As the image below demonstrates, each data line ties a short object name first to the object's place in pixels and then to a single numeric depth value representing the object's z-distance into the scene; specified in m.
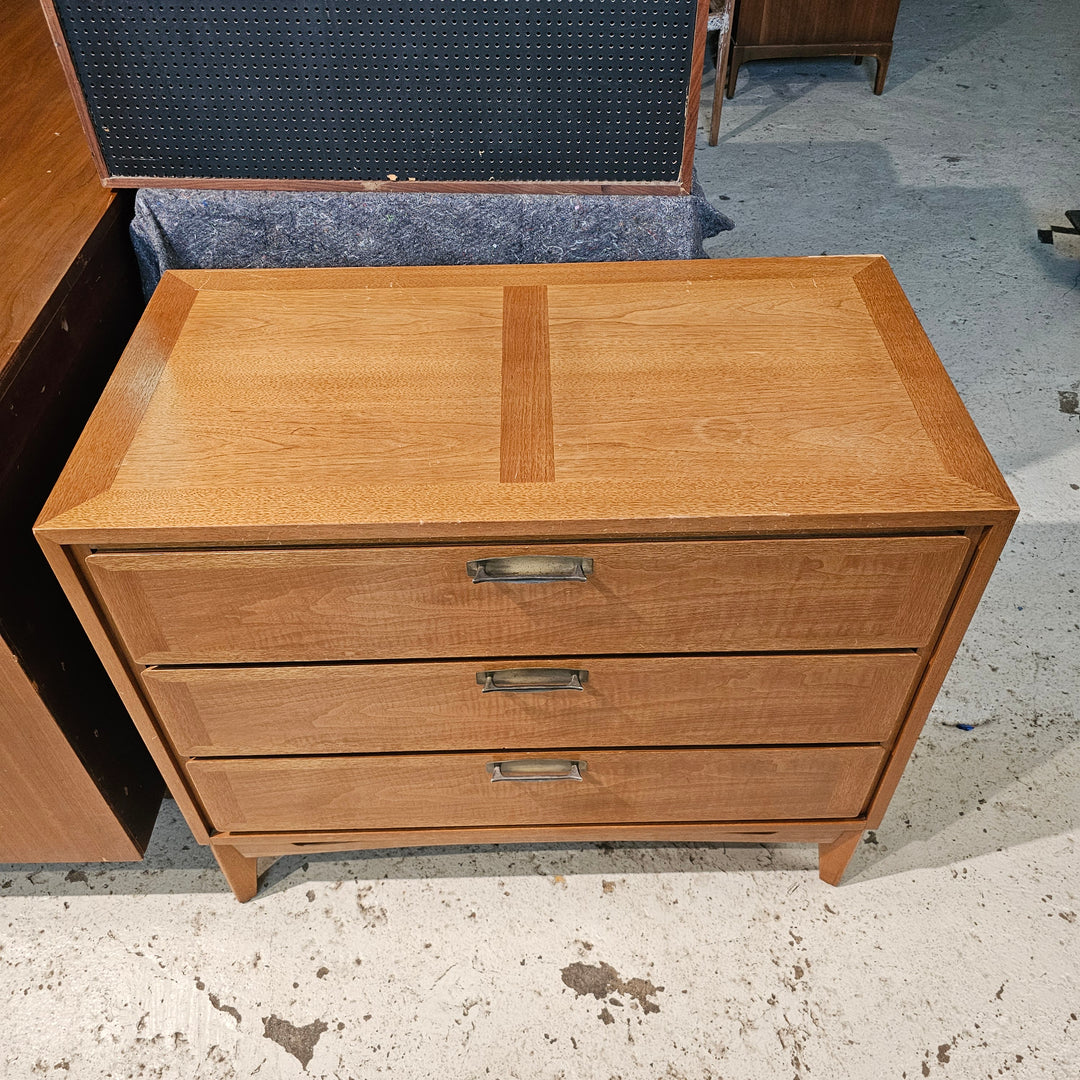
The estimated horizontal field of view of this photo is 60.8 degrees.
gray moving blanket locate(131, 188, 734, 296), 1.34
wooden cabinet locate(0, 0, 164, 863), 1.08
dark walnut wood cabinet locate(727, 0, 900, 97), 3.27
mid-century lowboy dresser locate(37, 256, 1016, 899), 0.94
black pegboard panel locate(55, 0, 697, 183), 1.19
